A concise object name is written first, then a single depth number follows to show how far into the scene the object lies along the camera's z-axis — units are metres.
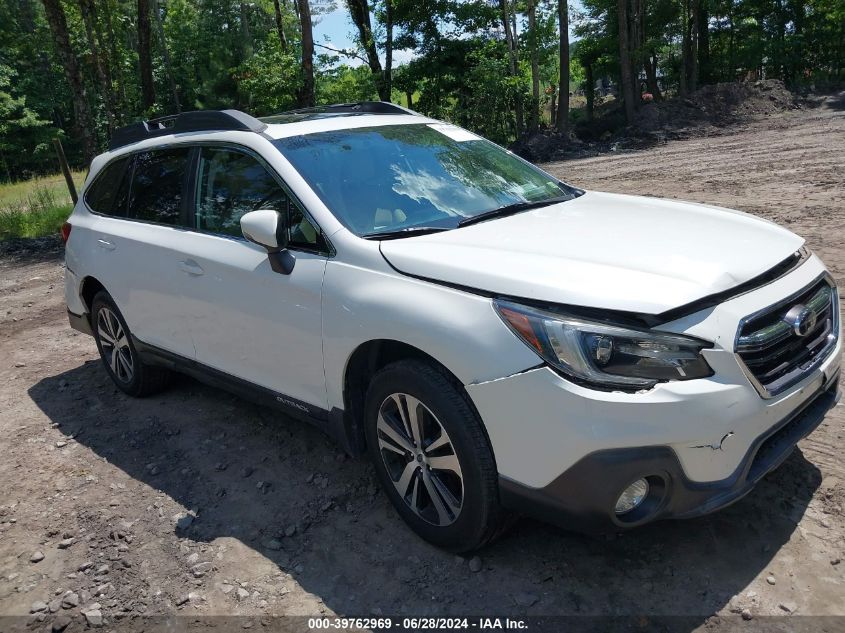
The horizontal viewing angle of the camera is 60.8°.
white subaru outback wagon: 2.52
